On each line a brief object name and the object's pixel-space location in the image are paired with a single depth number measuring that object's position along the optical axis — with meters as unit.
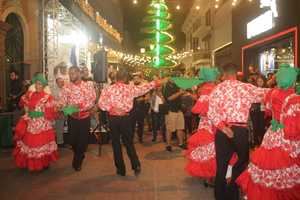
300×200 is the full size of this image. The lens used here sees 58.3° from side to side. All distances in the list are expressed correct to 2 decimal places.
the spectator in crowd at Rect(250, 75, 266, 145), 6.92
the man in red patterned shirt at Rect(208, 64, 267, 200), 3.30
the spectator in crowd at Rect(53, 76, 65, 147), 7.20
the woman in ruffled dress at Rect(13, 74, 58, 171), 5.22
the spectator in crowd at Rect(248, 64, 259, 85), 7.20
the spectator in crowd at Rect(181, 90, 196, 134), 7.10
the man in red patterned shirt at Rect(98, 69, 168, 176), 4.82
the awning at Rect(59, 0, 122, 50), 9.09
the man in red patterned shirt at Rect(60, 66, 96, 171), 5.27
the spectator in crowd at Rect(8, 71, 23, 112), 7.90
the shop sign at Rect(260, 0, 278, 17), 9.47
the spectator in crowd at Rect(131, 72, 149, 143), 7.76
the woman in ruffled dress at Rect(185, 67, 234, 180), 4.22
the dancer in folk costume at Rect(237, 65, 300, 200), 3.08
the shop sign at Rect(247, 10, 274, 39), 10.07
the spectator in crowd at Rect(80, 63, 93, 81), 6.72
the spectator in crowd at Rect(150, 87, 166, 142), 7.71
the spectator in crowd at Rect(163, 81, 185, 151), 6.58
